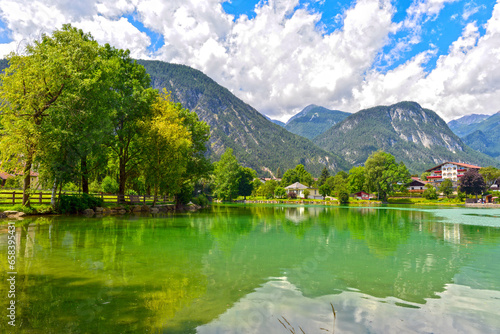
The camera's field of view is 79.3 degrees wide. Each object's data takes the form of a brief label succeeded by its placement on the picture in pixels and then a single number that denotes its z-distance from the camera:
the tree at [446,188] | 106.79
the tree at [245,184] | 120.31
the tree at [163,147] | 37.03
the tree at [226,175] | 89.38
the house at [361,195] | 106.16
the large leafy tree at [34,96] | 25.19
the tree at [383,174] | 97.19
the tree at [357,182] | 109.60
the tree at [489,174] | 105.47
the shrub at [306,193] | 118.66
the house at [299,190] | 127.56
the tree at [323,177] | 154.19
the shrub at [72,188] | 47.45
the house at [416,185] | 140.38
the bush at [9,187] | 52.02
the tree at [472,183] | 93.18
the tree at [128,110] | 35.85
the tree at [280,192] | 119.91
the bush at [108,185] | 46.28
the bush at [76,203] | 30.12
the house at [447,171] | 161.50
